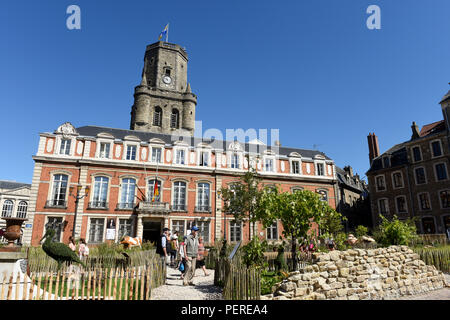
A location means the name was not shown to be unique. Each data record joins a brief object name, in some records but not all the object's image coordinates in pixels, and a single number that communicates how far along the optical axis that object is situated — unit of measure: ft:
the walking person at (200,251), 40.11
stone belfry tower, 124.44
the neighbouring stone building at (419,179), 85.81
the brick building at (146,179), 75.10
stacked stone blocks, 23.36
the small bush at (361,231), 72.42
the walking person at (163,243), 38.12
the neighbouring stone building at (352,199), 106.06
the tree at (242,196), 73.56
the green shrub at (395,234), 39.19
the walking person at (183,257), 31.47
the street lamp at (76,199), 70.39
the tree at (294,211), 33.22
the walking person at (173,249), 48.85
